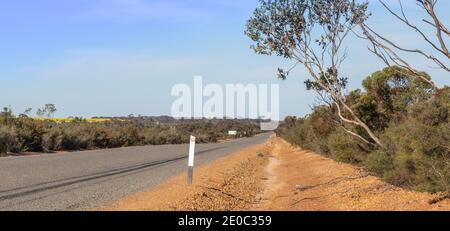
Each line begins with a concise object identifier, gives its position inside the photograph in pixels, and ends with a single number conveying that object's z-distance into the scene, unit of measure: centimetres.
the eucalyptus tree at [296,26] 1688
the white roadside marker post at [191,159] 1529
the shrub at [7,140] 3269
